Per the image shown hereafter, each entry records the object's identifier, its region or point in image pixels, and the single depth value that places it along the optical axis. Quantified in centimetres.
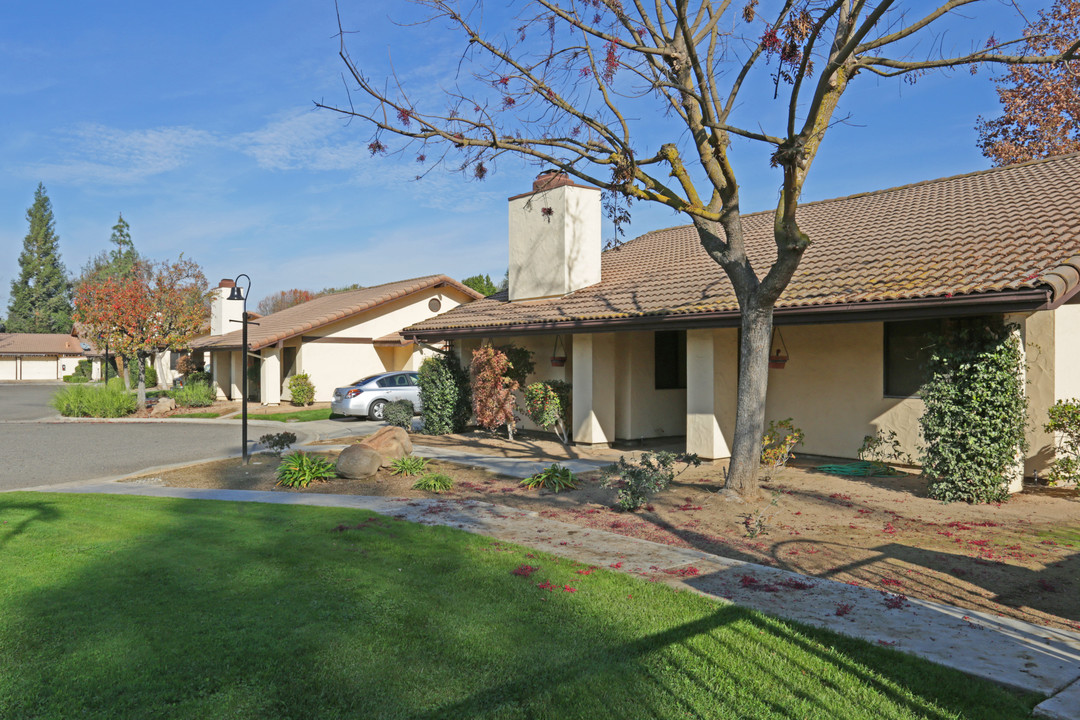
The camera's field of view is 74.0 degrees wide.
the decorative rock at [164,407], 2626
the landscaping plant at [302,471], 1109
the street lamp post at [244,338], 1316
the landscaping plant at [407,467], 1180
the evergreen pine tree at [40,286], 7981
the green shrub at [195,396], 2823
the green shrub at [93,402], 2549
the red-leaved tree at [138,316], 2717
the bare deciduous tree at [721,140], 786
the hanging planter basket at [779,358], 1262
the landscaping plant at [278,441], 1309
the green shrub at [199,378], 3381
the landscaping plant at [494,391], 1577
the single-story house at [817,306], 967
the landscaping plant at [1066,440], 922
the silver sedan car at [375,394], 2286
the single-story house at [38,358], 6619
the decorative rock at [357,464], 1145
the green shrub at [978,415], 868
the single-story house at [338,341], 2764
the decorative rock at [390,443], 1245
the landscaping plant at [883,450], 1134
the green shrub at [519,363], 1667
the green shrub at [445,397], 1838
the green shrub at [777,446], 1116
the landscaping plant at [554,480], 1040
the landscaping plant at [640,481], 867
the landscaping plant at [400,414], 1938
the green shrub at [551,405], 1484
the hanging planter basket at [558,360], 1603
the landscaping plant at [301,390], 2709
